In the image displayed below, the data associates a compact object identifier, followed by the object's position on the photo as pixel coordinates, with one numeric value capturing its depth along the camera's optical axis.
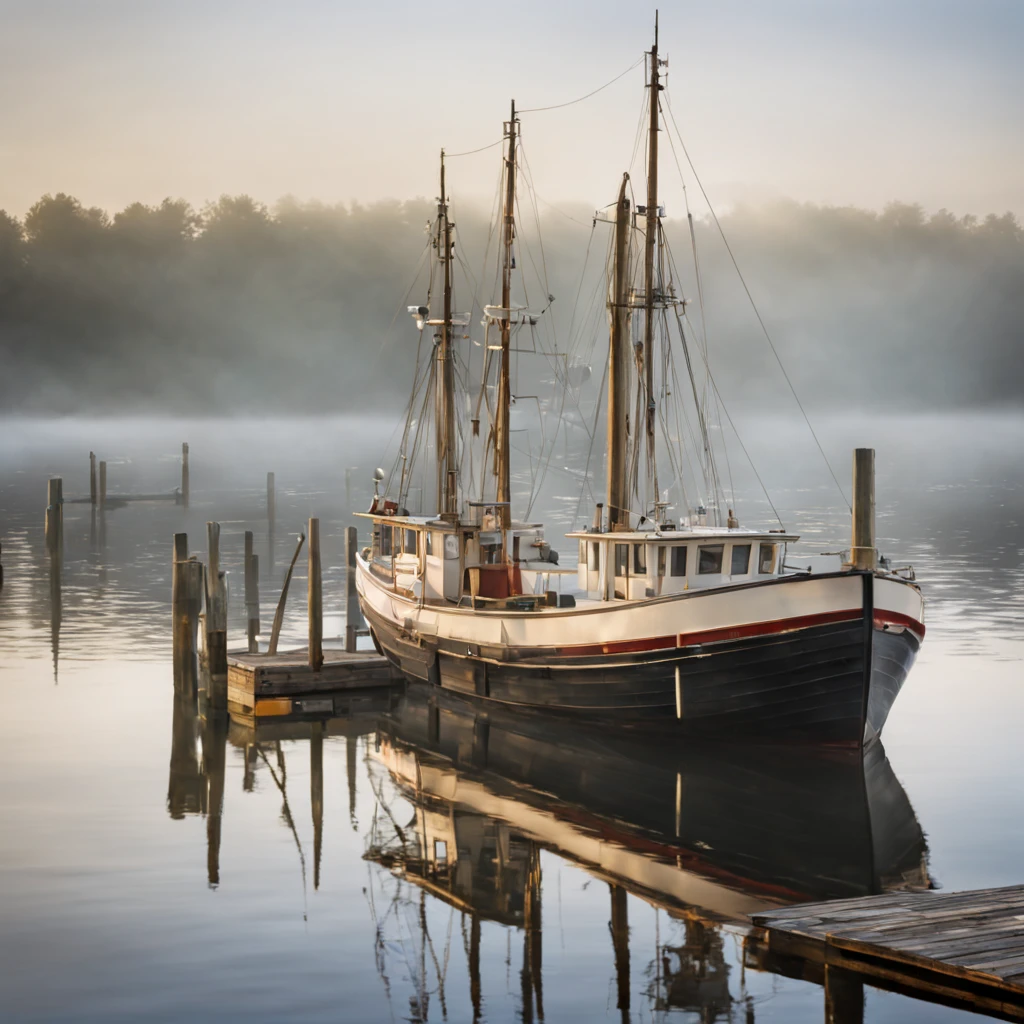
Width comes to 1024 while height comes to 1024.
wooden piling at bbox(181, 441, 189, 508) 80.62
